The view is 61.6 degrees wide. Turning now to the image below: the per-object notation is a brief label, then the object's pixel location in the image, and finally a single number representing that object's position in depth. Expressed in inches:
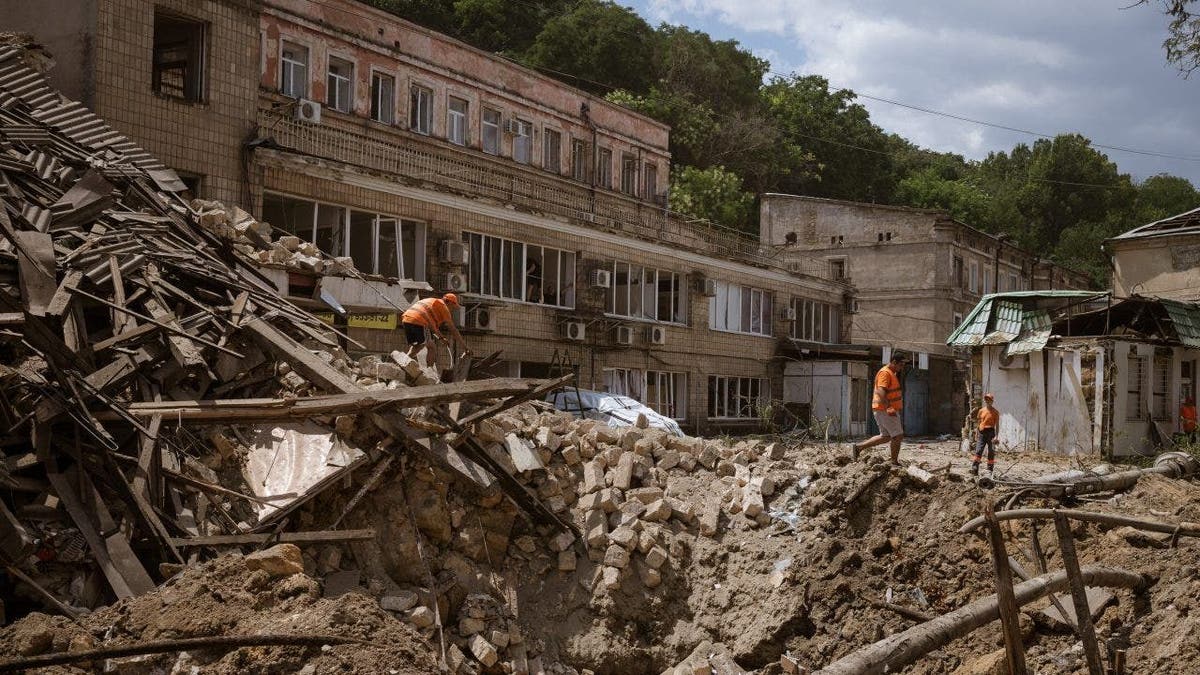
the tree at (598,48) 1611.7
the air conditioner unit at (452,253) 772.6
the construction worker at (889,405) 526.6
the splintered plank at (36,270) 354.6
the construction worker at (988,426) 656.4
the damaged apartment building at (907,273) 1475.1
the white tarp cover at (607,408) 695.7
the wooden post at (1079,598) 268.4
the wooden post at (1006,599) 249.6
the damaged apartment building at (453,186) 625.0
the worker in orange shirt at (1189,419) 885.2
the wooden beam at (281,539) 314.5
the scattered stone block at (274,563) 295.9
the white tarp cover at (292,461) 346.0
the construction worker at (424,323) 458.0
